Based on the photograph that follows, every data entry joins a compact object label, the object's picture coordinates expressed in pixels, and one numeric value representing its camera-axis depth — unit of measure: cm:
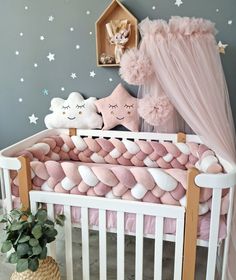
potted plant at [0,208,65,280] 136
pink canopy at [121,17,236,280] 139
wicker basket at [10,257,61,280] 141
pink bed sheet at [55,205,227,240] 133
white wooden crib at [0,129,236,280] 127
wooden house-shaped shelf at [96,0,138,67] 206
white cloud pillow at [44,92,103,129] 225
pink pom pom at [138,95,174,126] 178
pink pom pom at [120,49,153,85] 155
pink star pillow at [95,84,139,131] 217
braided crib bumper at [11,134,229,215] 134
